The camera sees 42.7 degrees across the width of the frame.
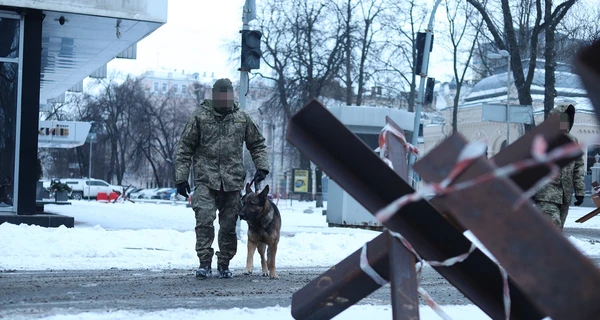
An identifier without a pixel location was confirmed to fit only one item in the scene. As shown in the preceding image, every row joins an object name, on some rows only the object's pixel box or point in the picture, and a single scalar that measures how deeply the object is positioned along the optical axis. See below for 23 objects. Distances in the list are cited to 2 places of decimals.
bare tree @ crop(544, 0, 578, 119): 29.16
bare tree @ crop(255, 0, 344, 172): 39.31
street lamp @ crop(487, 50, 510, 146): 33.06
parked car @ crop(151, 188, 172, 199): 65.88
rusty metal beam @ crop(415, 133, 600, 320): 1.83
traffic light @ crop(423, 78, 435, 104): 20.62
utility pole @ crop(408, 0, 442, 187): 19.44
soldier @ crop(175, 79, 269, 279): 7.77
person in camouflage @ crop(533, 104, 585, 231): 7.86
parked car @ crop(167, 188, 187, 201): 55.61
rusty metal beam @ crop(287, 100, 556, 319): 2.73
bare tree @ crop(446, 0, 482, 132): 36.12
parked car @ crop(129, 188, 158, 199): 68.51
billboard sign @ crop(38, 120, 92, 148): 40.45
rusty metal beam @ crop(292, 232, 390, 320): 3.27
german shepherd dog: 8.03
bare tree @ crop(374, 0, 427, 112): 39.97
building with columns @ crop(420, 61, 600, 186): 55.22
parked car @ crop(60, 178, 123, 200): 63.44
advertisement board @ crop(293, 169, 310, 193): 38.16
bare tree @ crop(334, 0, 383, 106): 39.68
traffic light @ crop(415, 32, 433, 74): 19.42
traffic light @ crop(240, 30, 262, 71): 13.00
